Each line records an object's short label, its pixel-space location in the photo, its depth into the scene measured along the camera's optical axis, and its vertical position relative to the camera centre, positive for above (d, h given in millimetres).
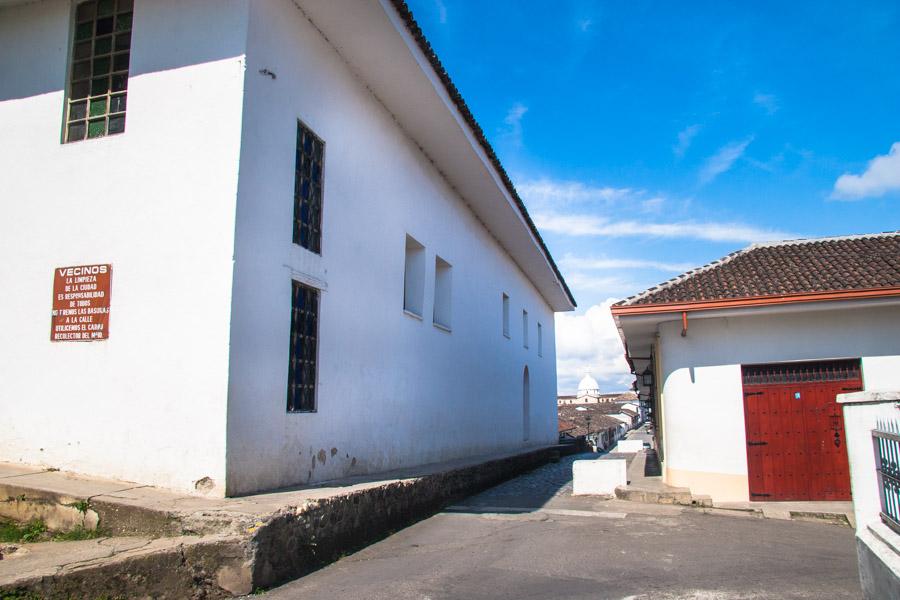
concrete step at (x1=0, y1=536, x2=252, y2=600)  4387 -1076
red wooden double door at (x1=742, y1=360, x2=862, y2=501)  10117 -370
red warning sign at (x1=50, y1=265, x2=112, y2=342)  6926 +1034
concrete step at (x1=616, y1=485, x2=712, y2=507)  10234 -1366
